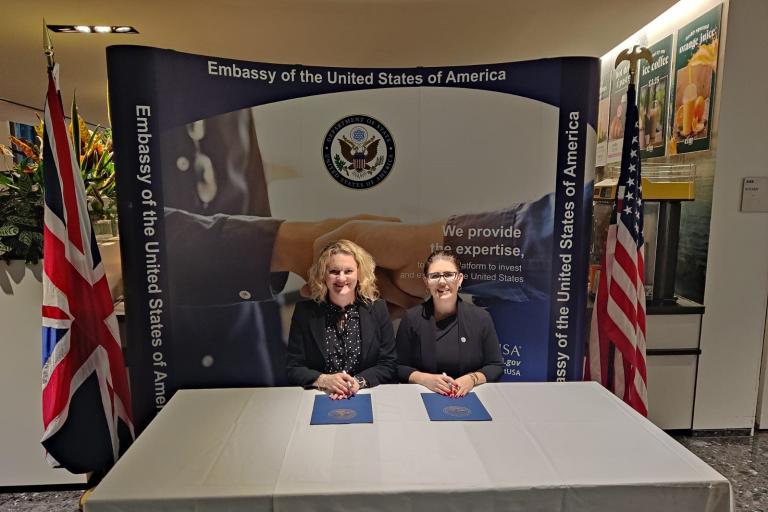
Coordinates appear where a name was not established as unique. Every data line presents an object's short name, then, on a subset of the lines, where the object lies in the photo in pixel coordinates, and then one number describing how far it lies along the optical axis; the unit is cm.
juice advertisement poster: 319
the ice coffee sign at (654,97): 373
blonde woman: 219
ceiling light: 381
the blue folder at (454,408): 194
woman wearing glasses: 223
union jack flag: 203
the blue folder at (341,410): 191
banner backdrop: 214
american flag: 246
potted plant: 252
